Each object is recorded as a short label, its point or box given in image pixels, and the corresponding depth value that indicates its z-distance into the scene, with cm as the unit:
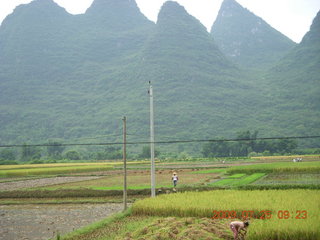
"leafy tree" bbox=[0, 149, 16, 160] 12381
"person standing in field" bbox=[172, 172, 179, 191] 3171
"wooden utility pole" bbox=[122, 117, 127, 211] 2208
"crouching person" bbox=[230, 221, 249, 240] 1184
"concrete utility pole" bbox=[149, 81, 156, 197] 2320
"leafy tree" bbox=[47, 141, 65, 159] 13250
